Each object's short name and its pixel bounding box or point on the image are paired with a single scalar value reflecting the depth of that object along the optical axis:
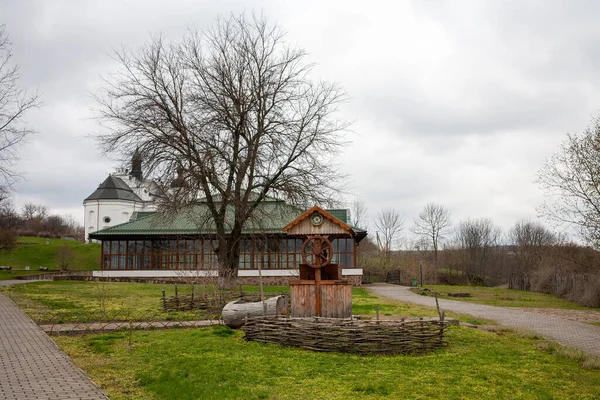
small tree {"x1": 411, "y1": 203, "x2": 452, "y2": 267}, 62.25
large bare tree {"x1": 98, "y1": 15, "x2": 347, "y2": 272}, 27.56
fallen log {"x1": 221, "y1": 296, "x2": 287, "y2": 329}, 14.07
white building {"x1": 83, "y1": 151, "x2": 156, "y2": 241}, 74.29
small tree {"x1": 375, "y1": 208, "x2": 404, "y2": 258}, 70.81
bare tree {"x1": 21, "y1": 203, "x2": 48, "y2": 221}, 104.31
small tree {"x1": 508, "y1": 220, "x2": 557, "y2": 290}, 41.81
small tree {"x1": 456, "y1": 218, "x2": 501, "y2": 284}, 59.49
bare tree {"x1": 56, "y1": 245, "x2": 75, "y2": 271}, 52.44
